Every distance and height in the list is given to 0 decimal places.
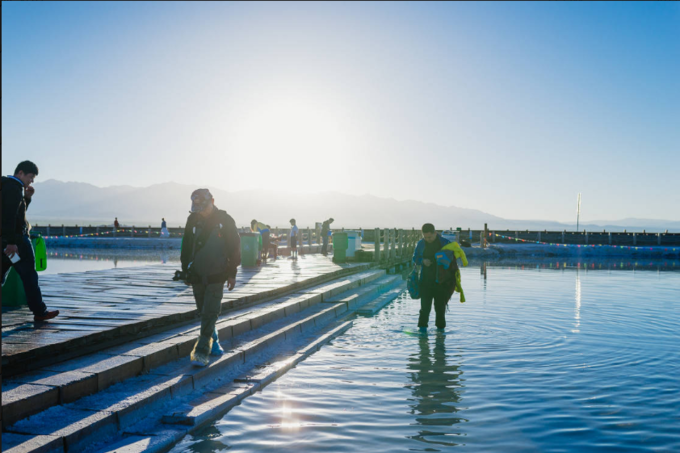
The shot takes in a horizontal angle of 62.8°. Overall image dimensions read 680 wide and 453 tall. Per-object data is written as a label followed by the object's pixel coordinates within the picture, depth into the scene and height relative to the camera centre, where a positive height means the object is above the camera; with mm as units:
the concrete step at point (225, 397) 4551 -1562
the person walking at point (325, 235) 24808 -71
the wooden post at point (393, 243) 24042 -406
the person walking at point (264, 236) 18650 -111
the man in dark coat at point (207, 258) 5707 -265
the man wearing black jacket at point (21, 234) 5470 -36
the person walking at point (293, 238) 22981 -204
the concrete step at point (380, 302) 11750 -1656
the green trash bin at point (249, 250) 16453 -511
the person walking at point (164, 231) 45094 +30
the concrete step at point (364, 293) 12241 -1507
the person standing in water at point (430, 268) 8570 -525
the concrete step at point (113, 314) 4910 -1038
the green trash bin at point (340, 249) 19750 -546
